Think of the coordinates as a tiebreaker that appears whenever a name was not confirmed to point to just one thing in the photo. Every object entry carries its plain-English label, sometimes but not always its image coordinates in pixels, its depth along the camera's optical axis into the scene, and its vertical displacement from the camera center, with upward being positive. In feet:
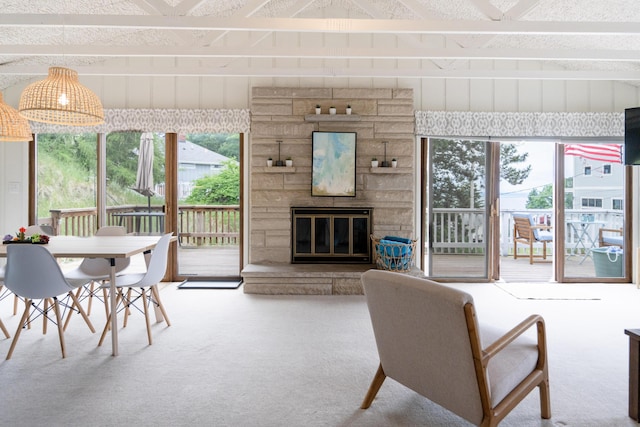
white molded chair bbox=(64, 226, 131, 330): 11.37 -1.66
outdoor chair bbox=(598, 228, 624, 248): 19.16 -0.99
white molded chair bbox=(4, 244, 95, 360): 9.39 -1.35
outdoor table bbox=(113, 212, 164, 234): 18.90 -0.16
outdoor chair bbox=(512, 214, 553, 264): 21.63 -0.92
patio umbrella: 18.74 +1.98
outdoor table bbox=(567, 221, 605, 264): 19.33 -0.91
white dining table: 9.84 -0.84
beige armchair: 5.97 -2.10
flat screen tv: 12.00 +2.18
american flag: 19.08 +2.76
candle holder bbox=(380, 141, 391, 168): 18.06 +2.14
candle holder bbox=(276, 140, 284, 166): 18.06 +2.16
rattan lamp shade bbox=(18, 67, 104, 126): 9.83 +2.65
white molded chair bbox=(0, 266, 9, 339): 11.18 -2.94
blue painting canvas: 18.03 +2.09
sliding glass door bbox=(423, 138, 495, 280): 18.97 +0.44
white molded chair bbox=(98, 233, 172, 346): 10.85 -1.66
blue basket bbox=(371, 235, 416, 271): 16.19 -1.49
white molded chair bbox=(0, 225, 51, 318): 13.28 -0.59
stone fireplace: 18.13 +1.81
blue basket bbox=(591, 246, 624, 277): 19.06 -2.06
